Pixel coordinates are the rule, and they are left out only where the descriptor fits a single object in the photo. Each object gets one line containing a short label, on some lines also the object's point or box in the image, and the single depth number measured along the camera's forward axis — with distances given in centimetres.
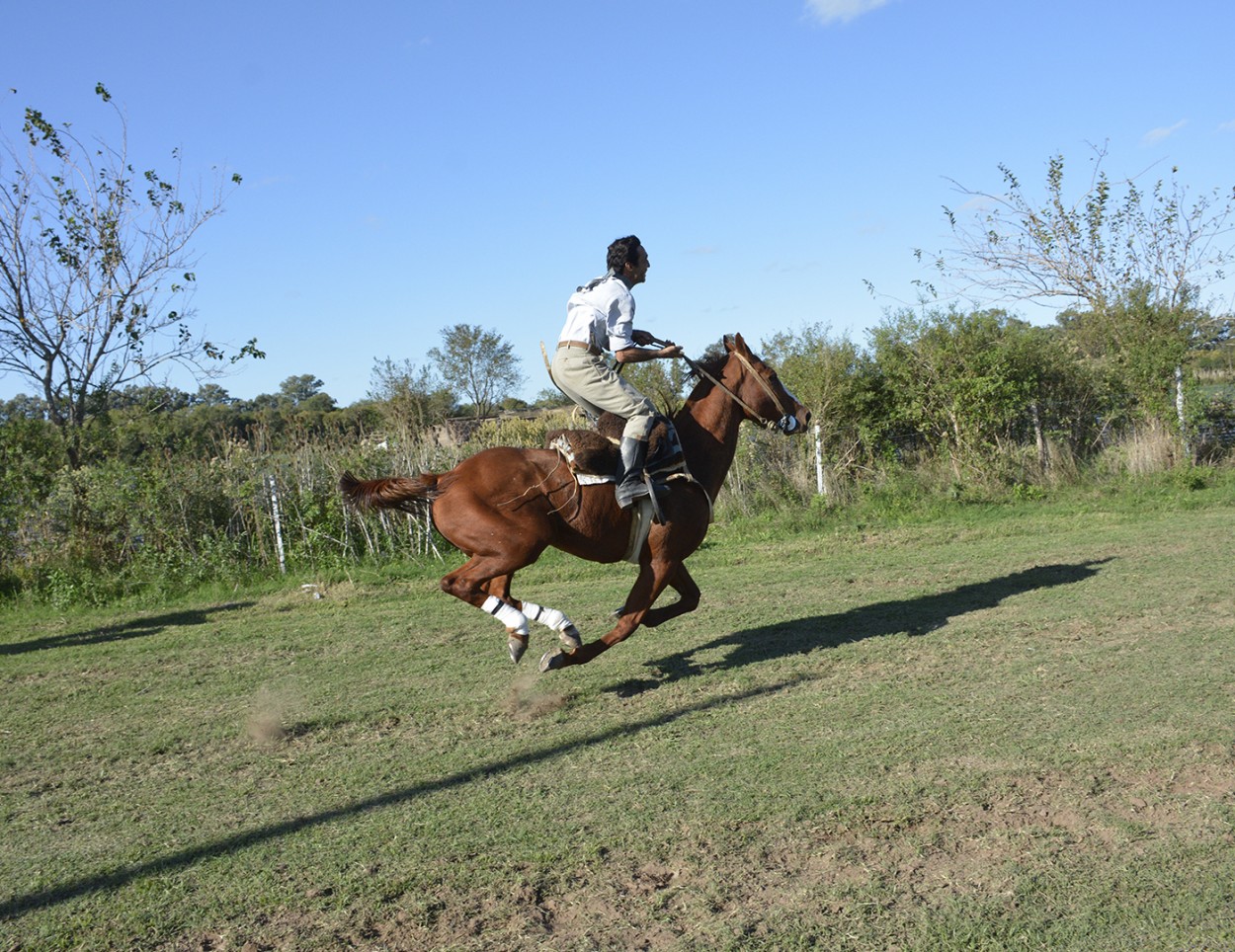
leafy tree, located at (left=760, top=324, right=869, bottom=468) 1822
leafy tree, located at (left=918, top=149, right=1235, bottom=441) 1844
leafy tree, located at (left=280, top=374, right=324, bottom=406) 8512
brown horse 741
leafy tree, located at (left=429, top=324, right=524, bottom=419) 5316
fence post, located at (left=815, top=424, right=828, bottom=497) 1742
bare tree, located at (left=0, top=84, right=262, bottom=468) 1733
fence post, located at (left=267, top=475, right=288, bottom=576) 1473
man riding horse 766
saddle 761
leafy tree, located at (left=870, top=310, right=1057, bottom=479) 1808
